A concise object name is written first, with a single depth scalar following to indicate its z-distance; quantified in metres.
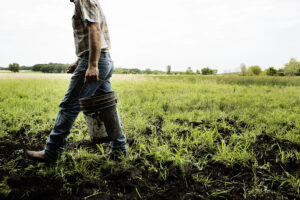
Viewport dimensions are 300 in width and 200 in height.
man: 1.79
